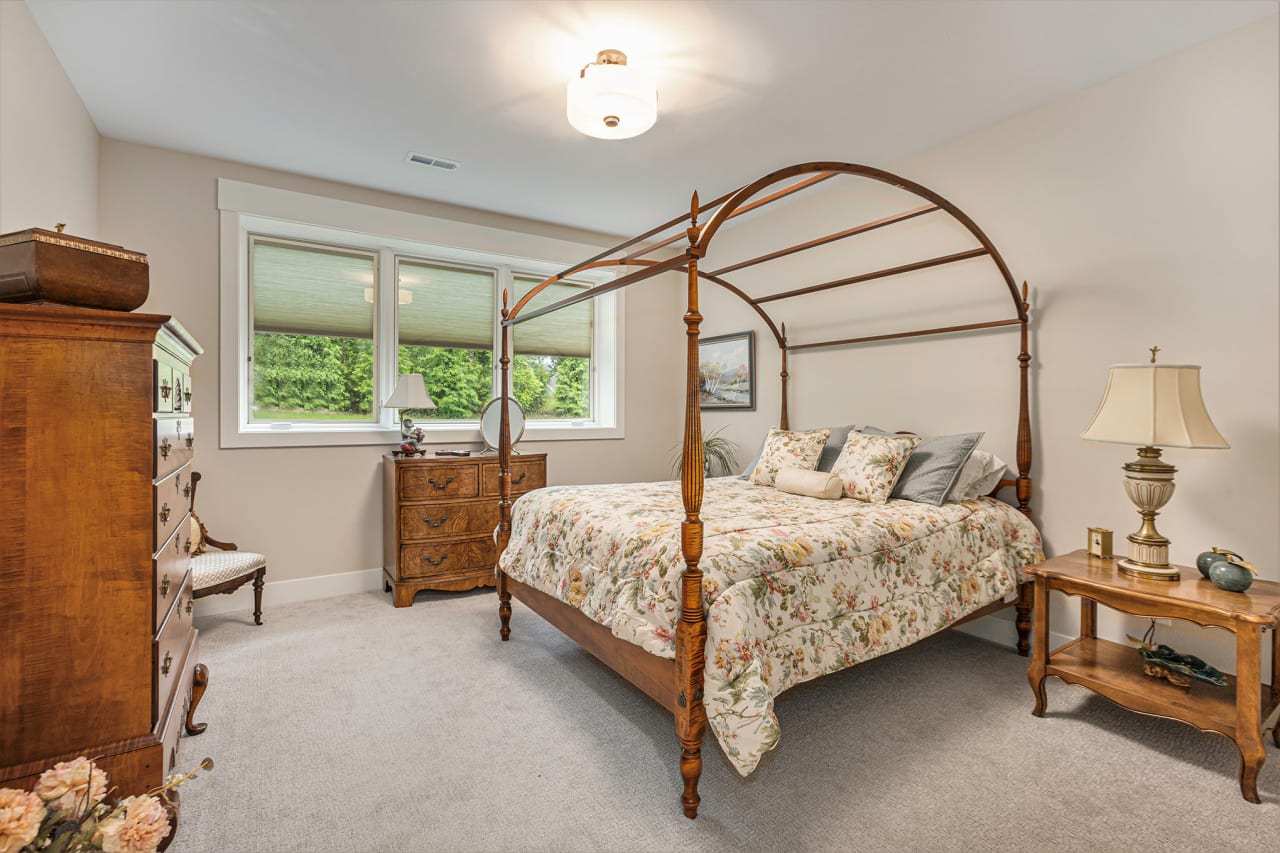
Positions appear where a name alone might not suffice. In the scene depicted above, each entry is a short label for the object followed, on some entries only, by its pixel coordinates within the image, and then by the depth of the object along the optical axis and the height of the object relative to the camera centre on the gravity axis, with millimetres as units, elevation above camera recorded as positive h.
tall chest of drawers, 1137 -234
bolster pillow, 2939 -290
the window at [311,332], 3750 +597
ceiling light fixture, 2250 +1253
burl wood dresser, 3619 -586
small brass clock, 2418 -471
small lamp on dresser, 3789 +165
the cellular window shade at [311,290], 3750 +870
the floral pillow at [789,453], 3320 -154
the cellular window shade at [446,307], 4211 +855
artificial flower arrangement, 851 -601
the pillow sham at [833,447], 3344 -119
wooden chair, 2961 -726
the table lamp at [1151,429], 2094 -8
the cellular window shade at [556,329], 4668 +768
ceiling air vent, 3408 +1515
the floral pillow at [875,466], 2885 -197
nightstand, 1819 -816
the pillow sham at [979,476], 2869 -241
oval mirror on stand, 4133 +30
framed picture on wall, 4531 +424
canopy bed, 1756 -532
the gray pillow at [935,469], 2832 -204
